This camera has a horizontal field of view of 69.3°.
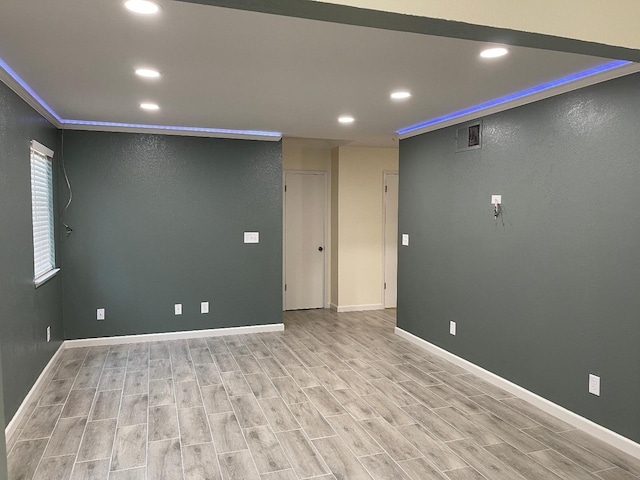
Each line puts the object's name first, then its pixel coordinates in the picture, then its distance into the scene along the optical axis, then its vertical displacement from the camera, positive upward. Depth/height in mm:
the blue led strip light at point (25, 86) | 2918 +938
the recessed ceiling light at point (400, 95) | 3521 +917
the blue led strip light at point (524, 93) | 2889 +919
